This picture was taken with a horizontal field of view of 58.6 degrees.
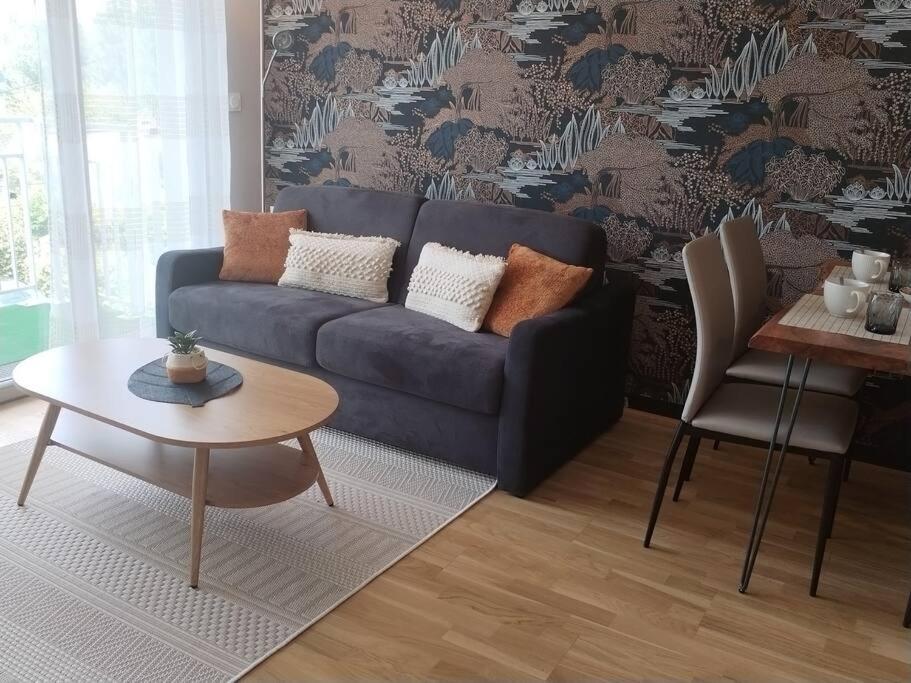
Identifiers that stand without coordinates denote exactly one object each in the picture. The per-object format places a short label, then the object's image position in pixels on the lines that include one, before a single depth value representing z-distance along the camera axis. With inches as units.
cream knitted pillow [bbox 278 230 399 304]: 142.3
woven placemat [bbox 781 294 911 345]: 83.1
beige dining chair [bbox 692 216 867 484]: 109.0
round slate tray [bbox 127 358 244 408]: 96.6
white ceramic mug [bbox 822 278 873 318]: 88.7
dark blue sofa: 111.3
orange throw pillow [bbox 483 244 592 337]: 122.9
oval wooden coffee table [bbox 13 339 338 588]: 88.0
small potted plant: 99.8
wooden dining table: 76.7
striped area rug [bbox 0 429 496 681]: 78.0
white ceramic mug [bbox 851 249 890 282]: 107.8
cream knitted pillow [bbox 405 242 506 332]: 125.6
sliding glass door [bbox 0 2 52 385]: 131.2
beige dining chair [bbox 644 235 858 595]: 90.5
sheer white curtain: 138.2
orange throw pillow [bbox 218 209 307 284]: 149.6
